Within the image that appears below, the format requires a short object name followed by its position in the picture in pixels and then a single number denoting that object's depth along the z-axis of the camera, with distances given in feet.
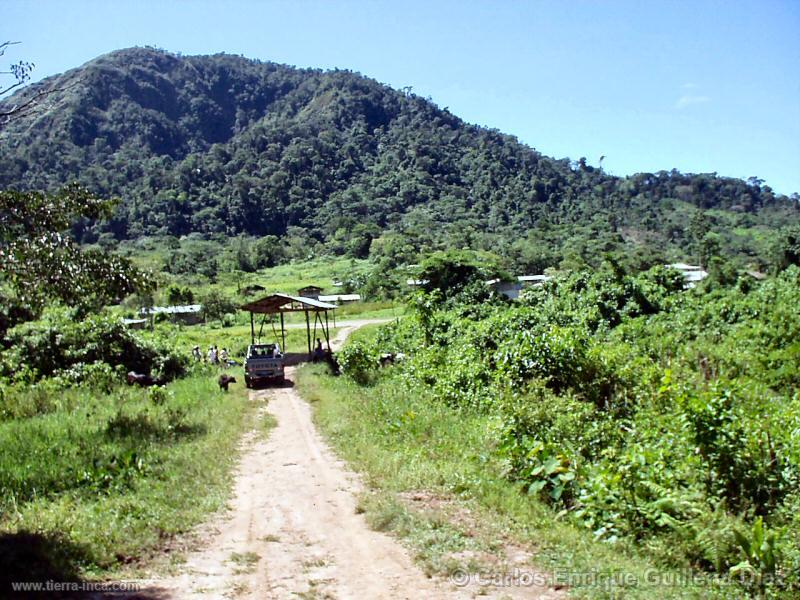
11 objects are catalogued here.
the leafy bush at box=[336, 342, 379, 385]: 66.33
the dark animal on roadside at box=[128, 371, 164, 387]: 66.90
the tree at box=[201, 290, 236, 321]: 184.03
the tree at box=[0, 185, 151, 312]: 38.01
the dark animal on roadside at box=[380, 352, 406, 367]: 72.17
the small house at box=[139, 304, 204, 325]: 183.73
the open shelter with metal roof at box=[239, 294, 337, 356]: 85.05
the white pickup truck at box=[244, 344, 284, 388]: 69.82
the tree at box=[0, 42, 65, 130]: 33.19
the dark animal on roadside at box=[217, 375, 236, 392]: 63.77
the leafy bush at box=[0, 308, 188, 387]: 66.95
